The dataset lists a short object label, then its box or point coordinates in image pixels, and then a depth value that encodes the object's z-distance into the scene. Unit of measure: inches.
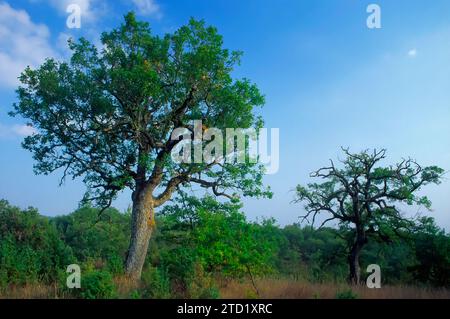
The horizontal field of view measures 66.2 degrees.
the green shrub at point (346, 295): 435.8
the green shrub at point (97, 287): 362.9
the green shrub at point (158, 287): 378.9
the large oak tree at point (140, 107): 619.2
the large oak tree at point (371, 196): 836.6
